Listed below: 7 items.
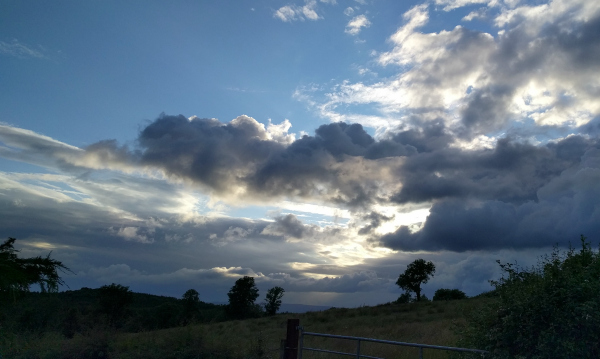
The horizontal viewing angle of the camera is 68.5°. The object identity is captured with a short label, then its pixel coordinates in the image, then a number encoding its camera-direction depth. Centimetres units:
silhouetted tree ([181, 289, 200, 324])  6365
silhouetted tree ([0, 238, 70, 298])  925
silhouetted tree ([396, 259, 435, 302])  6294
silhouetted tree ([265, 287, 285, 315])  6881
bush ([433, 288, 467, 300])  7125
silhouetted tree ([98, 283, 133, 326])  5559
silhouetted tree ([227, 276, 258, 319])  6806
